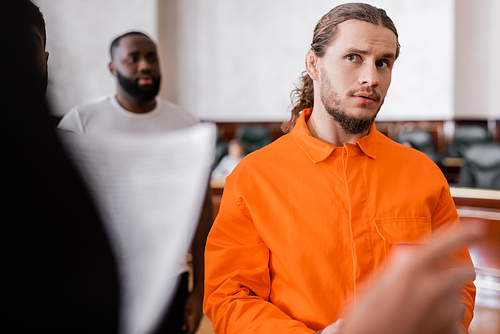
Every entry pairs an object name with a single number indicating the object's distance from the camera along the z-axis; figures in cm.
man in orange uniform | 103
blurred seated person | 506
